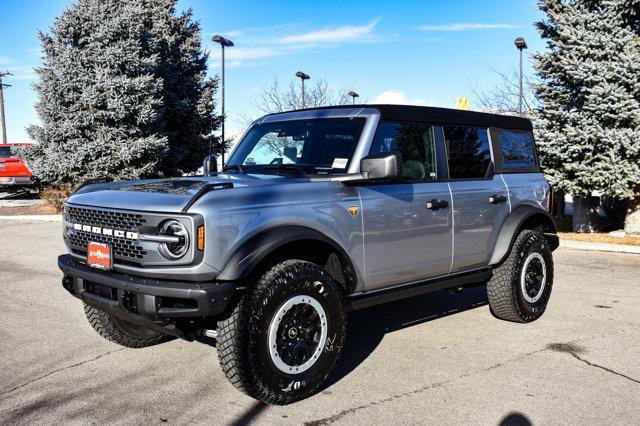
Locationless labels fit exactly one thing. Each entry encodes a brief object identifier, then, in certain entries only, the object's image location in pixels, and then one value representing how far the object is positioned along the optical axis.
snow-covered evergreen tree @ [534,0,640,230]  11.09
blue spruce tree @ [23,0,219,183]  15.73
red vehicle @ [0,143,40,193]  20.84
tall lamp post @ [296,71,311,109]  23.84
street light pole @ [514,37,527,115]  19.44
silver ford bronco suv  3.44
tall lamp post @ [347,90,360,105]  29.47
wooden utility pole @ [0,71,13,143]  38.38
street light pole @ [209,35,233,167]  20.59
